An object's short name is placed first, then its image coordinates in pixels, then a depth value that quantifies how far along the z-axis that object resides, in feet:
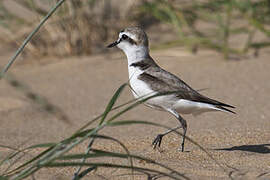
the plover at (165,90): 24.67
